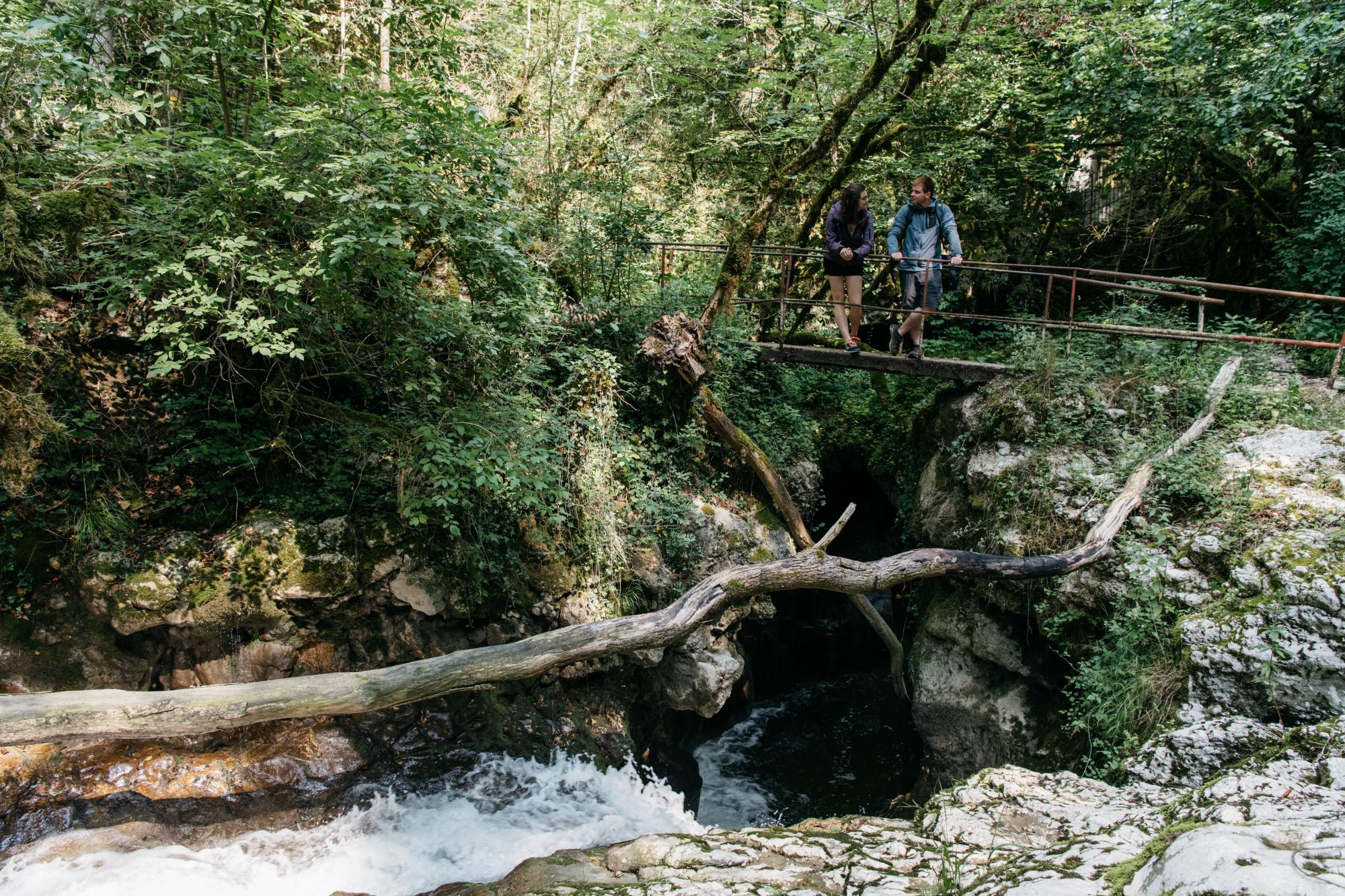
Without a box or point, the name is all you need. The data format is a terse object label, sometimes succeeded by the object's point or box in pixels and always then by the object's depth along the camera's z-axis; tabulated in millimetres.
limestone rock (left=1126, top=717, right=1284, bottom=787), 4426
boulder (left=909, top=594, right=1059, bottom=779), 7062
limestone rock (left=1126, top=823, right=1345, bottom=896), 2104
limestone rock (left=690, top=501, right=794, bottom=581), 7562
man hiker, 7633
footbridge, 7293
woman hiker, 7762
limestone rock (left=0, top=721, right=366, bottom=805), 4711
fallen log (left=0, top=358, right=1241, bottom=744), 4070
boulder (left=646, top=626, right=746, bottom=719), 7043
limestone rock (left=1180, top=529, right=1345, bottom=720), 4766
